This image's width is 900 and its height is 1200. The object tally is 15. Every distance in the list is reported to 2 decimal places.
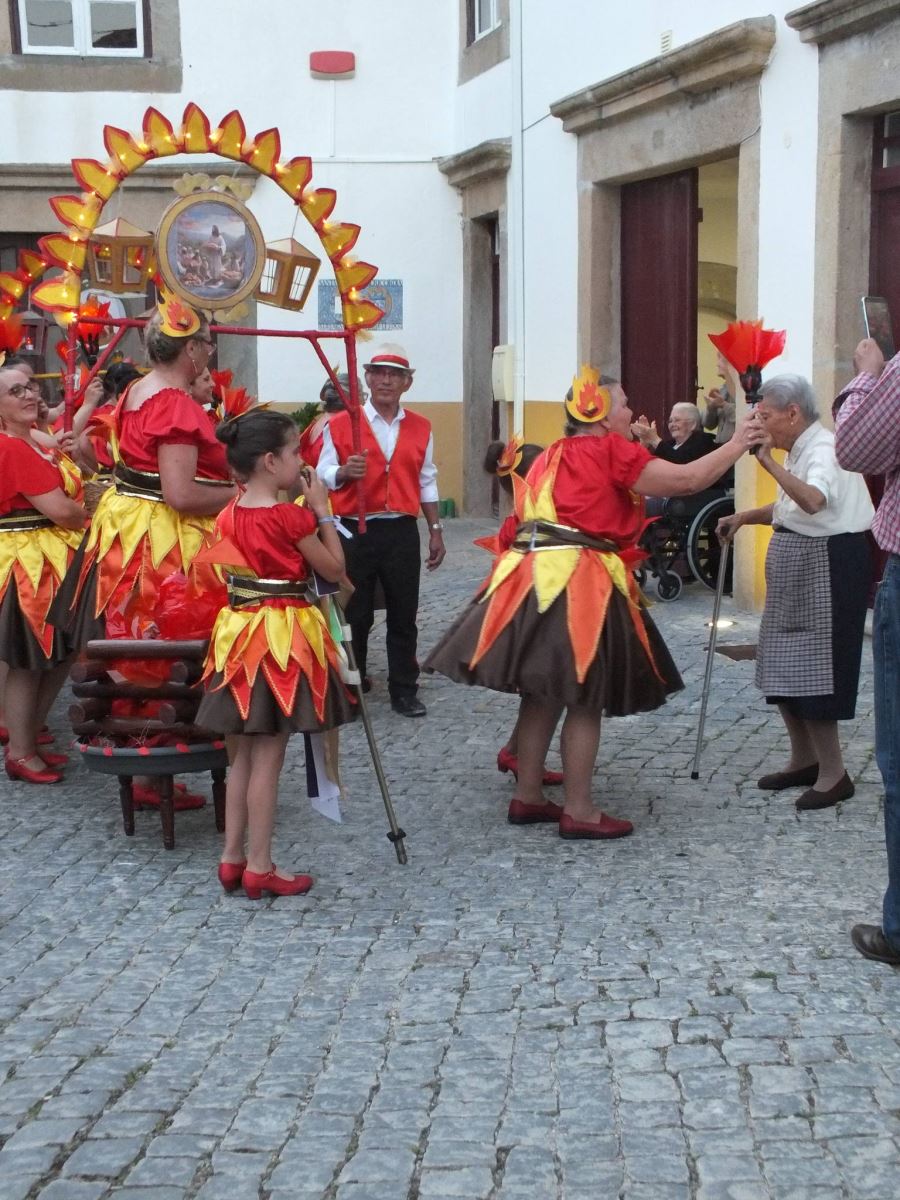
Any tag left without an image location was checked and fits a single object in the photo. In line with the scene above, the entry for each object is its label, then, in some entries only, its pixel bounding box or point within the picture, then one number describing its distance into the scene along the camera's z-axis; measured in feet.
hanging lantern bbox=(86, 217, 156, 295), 21.27
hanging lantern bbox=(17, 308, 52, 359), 36.52
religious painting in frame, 18.38
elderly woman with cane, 17.92
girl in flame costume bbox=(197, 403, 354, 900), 15.30
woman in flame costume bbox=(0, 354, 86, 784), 19.94
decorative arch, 18.42
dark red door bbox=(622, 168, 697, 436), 35.83
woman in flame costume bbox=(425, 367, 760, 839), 16.90
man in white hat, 24.31
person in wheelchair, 33.60
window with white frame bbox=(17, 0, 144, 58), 47.85
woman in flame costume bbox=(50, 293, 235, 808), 17.46
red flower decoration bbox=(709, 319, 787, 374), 16.93
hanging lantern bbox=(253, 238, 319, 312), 19.85
